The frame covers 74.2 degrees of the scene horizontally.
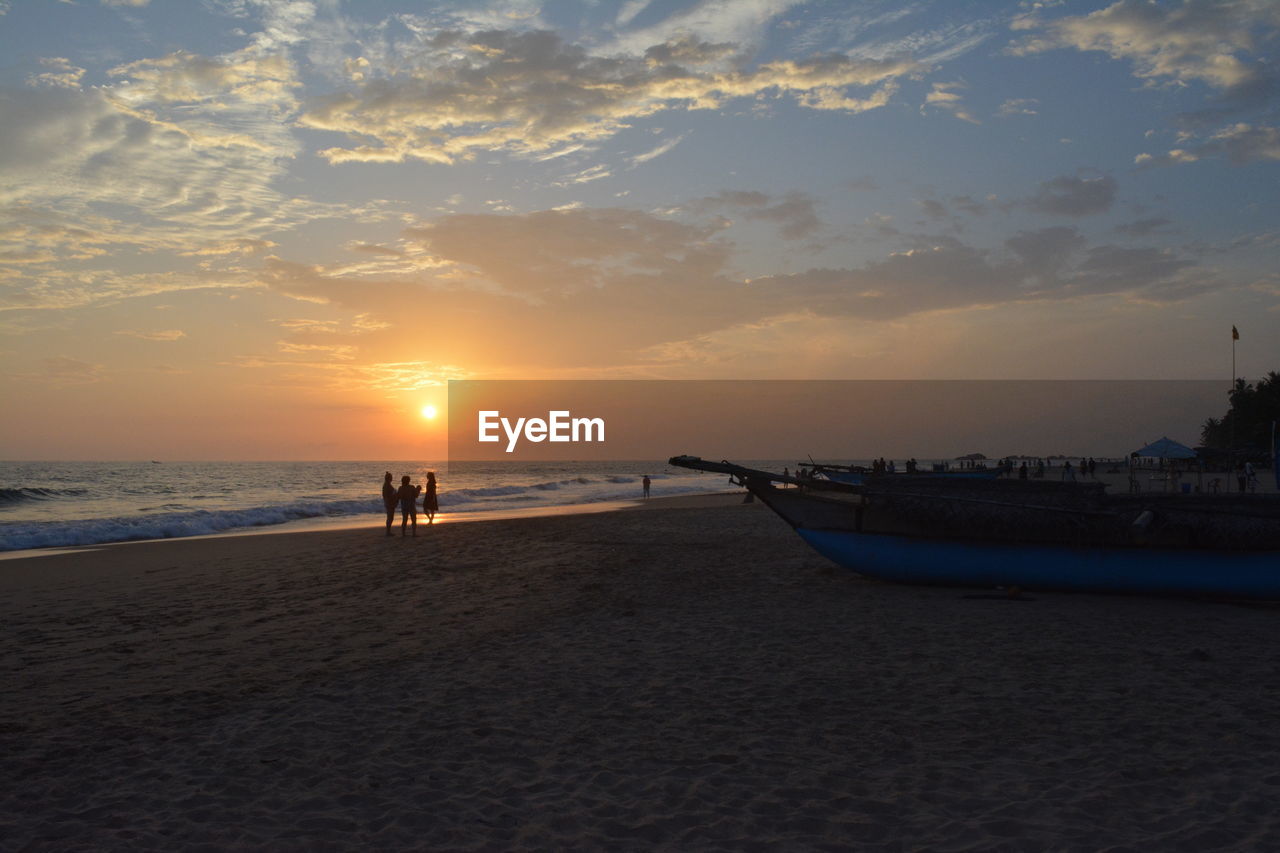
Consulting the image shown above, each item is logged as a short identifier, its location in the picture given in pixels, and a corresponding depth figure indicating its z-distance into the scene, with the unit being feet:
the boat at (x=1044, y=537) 37.86
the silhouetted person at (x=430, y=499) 81.15
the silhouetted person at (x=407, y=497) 74.49
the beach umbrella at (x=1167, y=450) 130.00
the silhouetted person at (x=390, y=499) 74.33
